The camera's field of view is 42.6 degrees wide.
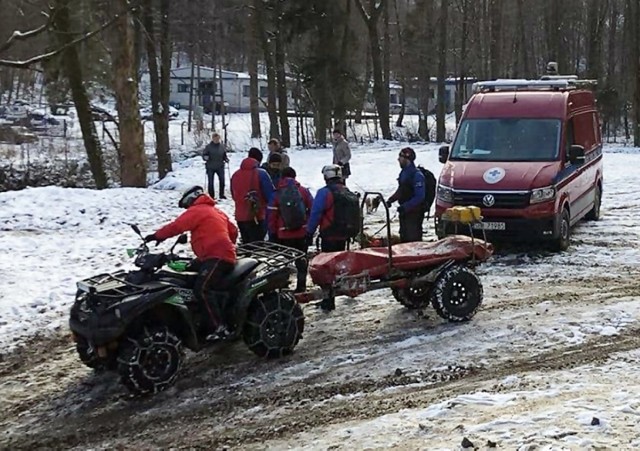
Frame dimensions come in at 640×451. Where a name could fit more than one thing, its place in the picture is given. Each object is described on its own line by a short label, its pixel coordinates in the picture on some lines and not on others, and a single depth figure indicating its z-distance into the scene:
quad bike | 6.81
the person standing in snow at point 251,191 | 11.42
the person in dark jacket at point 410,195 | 11.16
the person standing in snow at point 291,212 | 9.80
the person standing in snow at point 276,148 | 12.80
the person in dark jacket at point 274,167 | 11.20
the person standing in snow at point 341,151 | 18.89
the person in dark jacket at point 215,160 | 19.42
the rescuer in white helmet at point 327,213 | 9.56
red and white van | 11.97
